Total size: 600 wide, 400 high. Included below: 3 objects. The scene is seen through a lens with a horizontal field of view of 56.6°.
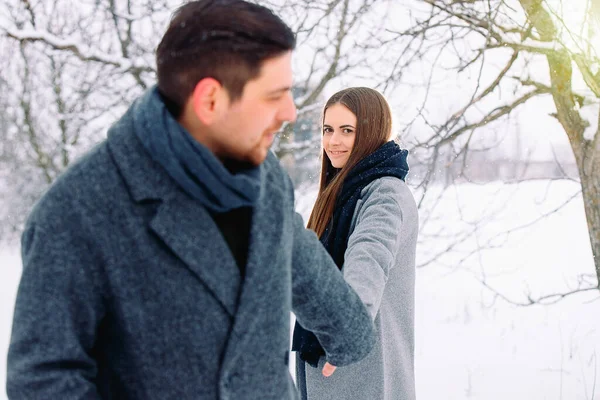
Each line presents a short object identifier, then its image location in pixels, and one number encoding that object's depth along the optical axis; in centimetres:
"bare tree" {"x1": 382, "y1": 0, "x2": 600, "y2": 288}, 319
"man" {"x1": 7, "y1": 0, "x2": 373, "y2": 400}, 87
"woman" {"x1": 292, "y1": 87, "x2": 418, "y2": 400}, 194
